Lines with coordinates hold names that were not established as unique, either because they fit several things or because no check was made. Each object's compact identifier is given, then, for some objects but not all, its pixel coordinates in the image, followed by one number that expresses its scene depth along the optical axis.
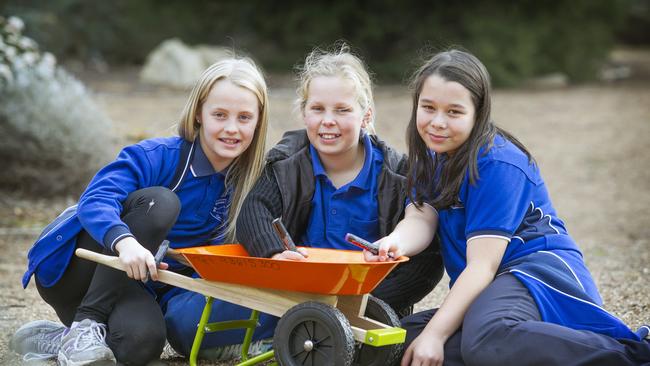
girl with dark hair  5.10
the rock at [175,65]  23.77
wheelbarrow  4.91
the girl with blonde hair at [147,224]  5.58
